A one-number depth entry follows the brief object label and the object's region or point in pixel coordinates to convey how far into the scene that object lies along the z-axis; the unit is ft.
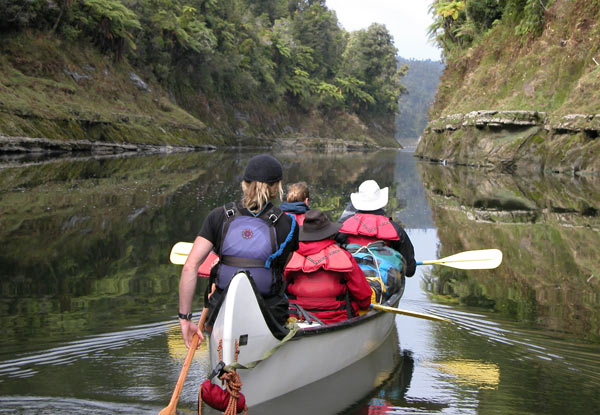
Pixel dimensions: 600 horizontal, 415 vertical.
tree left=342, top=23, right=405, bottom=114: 310.86
